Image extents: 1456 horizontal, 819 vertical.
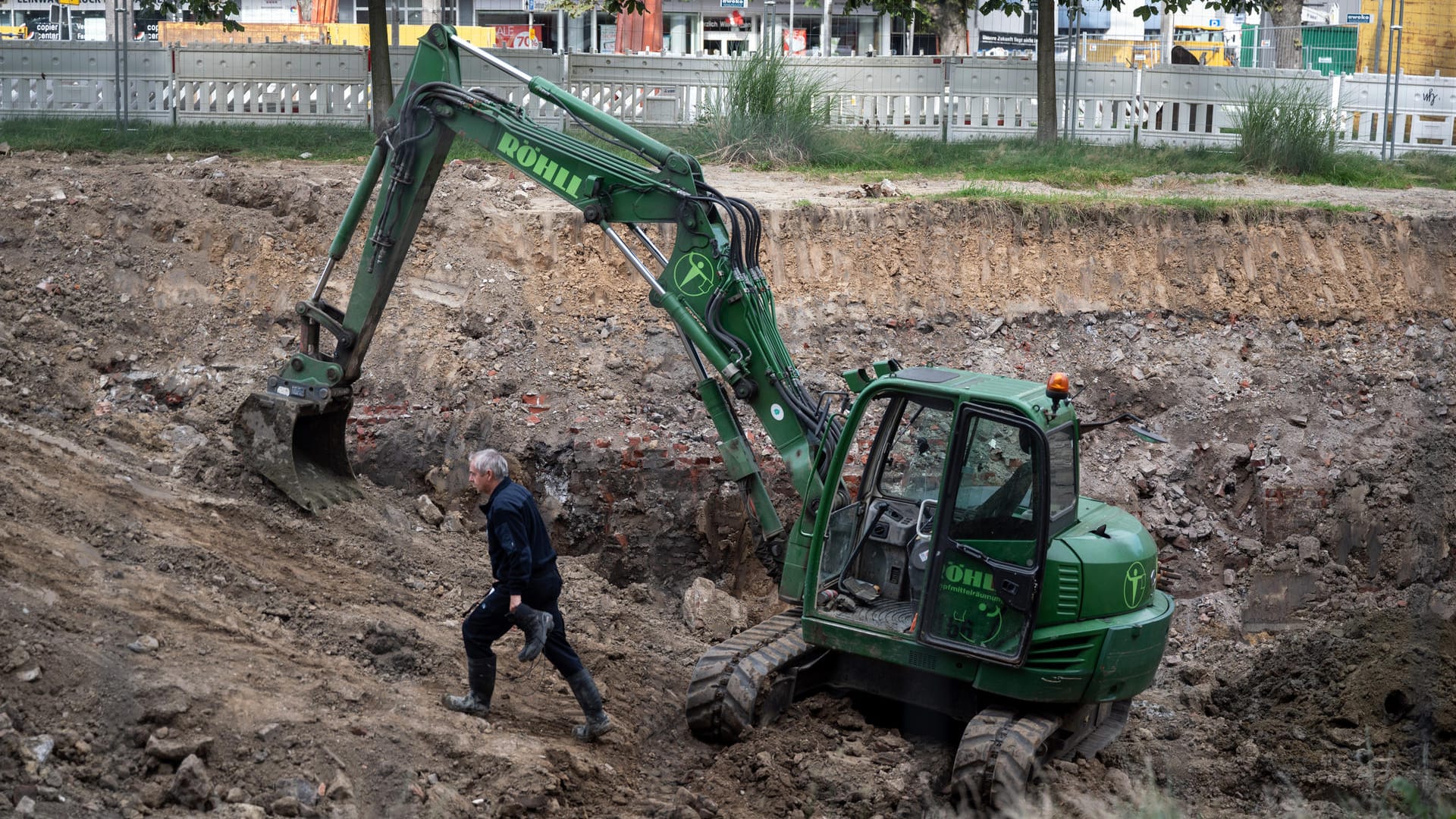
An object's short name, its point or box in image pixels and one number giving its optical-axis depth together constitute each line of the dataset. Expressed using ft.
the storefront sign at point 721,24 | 112.09
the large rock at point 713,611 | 30.09
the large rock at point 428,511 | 31.24
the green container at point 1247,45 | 96.02
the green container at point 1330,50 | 87.71
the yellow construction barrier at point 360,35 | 104.88
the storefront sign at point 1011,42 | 112.37
